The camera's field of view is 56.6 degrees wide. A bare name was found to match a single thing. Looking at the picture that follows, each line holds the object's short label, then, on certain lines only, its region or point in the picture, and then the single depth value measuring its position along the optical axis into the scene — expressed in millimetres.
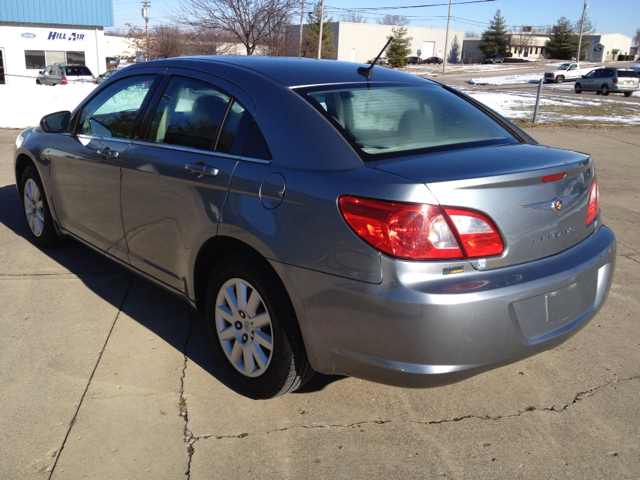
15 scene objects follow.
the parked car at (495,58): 87562
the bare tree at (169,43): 44094
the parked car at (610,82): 34469
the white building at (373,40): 90000
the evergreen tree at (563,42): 95312
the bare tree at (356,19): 98625
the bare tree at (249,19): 24609
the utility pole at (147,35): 46969
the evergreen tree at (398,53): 77750
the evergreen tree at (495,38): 95062
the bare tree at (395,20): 105375
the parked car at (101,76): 29872
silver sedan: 2311
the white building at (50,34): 33906
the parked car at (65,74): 29297
